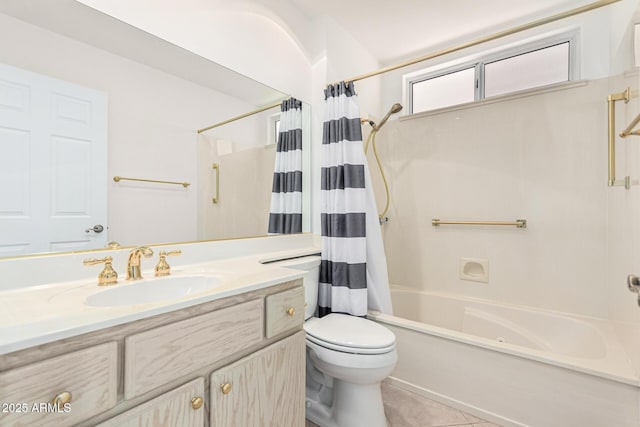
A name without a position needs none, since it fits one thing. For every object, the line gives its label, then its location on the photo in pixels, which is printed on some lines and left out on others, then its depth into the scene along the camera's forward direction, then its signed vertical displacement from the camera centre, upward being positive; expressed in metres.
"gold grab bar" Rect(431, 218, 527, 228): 2.03 -0.07
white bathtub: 1.22 -0.77
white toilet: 1.26 -0.68
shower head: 2.10 +0.74
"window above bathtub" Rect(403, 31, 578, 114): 2.10 +1.12
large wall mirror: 0.94 +0.30
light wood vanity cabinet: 0.56 -0.39
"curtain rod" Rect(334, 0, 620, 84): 1.32 +0.92
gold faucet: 1.03 -0.18
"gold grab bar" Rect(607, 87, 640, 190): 1.45 +0.40
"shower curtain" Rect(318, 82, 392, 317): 1.76 -0.07
